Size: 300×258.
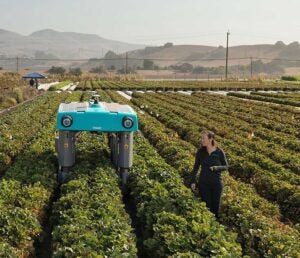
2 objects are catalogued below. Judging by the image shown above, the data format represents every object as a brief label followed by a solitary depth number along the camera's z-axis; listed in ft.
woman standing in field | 29.60
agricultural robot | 36.47
